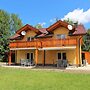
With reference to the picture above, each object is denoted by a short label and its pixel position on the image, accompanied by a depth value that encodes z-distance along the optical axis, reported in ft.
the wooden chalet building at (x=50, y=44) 45.54
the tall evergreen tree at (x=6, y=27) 71.23
